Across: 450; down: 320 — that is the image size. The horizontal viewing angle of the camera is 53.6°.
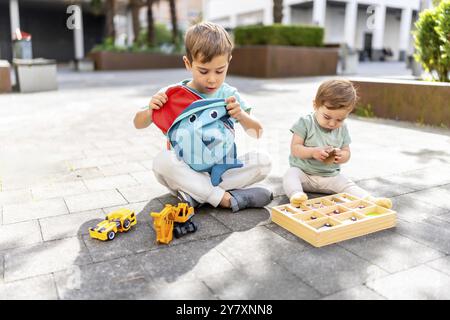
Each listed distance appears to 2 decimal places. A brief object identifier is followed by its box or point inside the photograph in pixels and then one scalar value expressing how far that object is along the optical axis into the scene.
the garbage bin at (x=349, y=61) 18.92
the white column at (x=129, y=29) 31.40
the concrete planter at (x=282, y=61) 15.83
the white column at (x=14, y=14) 25.49
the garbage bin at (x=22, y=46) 12.08
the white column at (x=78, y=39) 27.98
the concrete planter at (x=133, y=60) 22.60
